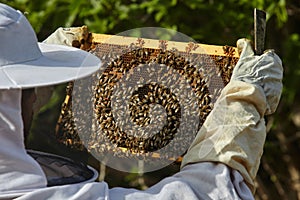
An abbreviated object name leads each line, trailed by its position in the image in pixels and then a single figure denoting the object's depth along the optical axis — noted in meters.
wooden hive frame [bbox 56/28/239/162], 3.59
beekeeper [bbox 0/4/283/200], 2.88
